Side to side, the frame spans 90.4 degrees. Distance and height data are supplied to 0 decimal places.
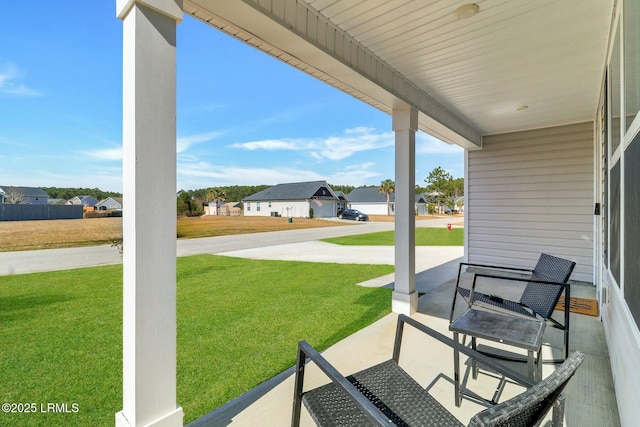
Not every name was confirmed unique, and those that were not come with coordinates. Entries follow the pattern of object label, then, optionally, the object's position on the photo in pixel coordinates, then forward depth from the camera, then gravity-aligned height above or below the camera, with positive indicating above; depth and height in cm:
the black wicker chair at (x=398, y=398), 87 -81
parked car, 2758 -57
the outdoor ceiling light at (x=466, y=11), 208 +132
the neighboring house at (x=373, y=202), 3928 +85
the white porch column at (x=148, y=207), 135 +1
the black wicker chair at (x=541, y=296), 243 -75
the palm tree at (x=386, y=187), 4230 +294
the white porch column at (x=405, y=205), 348 +4
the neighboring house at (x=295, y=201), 2998 +77
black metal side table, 176 -74
